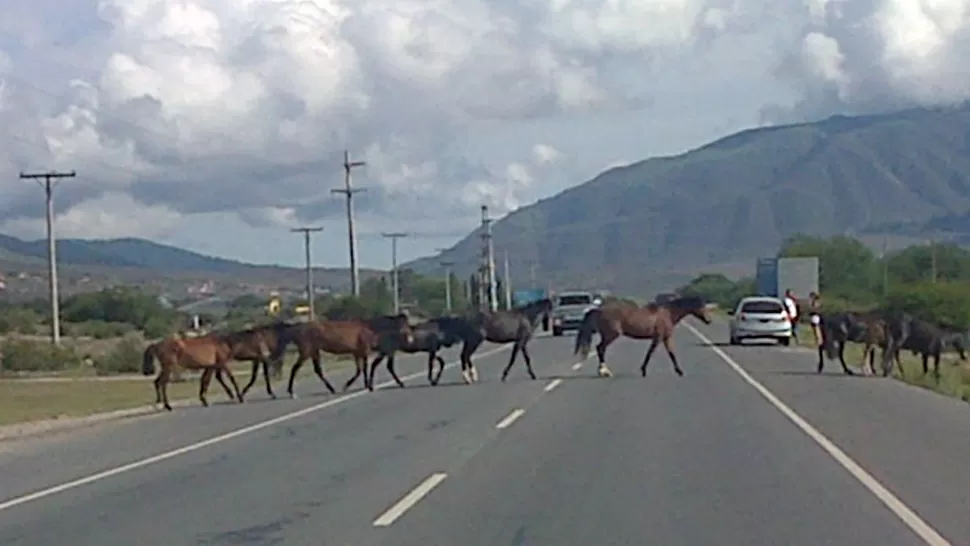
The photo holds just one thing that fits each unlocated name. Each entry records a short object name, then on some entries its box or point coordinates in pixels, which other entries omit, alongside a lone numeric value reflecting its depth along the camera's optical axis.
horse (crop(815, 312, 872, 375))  35.59
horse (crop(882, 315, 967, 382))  35.47
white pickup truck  72.12
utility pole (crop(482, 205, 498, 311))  115.81
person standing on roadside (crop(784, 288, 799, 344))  56.83
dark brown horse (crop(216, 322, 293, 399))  33.94
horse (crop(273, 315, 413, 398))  34.59
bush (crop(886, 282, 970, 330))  73.19
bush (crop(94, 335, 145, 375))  54.56
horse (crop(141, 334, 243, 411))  32.47
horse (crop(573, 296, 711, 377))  35.91
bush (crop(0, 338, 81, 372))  58.38
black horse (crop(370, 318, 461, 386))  35.50
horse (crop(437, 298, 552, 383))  35.66
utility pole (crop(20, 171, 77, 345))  64.94
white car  55.25
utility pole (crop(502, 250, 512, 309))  138.07
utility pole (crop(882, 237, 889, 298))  109.93
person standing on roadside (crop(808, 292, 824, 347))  39.22
